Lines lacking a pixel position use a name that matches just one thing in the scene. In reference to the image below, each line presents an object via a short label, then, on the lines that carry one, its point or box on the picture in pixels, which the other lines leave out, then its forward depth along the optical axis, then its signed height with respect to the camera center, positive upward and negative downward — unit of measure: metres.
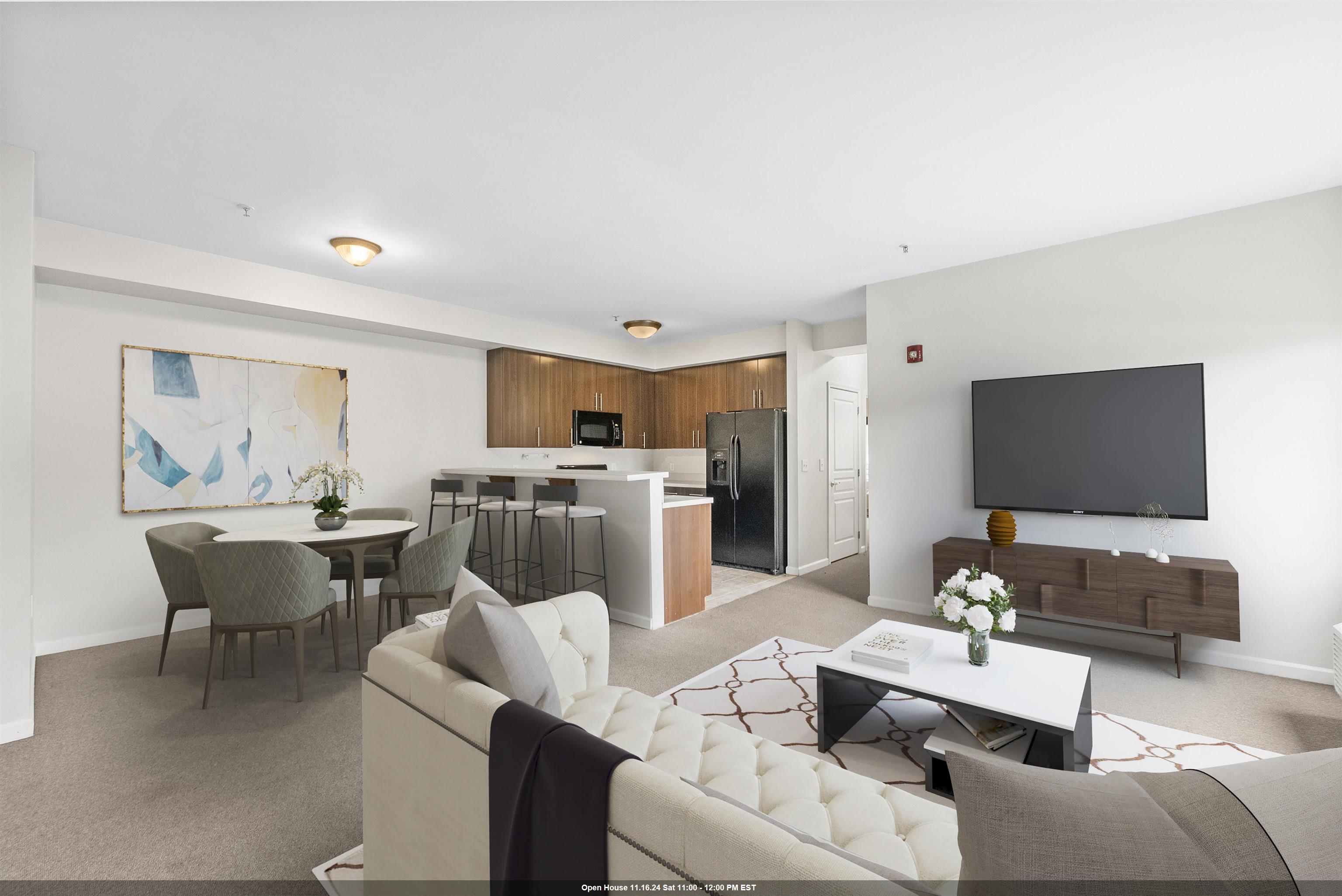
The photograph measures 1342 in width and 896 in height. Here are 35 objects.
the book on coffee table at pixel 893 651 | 2.28 -0.82
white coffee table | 1.92 -0.86
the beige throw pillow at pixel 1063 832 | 0.59 -0.41
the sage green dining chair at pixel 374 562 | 4.01 -0.74
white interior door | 6.43 -0.25
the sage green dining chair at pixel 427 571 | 3.38 -0.68
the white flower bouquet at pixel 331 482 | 3.65 -0.21
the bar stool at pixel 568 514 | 4.11 -0.43
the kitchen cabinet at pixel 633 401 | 6.87 +0.63
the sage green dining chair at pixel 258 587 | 2.78 -0.63
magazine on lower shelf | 2.13 -1.04
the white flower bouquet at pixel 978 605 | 2.27 -0.61
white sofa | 0.83 -0.79
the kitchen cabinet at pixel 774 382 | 6.18 +0.75
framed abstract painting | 3.96 +0.22
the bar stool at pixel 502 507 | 4.43 -0.41
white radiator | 2.90 -1.04
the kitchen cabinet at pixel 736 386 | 6.46 +0.75
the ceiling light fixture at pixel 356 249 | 3.58 +1.27
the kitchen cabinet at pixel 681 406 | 6.94 +0.57
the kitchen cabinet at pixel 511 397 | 5.88 +0.58
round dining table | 3.27 -0.47
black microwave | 6.43 +0.27
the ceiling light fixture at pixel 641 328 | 5.77 +1.23
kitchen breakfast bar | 4.21 -0.70
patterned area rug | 2.31 -1.23
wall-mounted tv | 3.38 +0.05
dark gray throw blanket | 0.98 -0.62
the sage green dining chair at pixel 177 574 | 3.11 -0.63
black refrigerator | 5.85 -0.35
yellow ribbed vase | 3.81 -0.50
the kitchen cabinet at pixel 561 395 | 6.17 +0.63
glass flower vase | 2.33 -0.78
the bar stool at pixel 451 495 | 4.82 -0.36
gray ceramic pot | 3.61 -0.41
